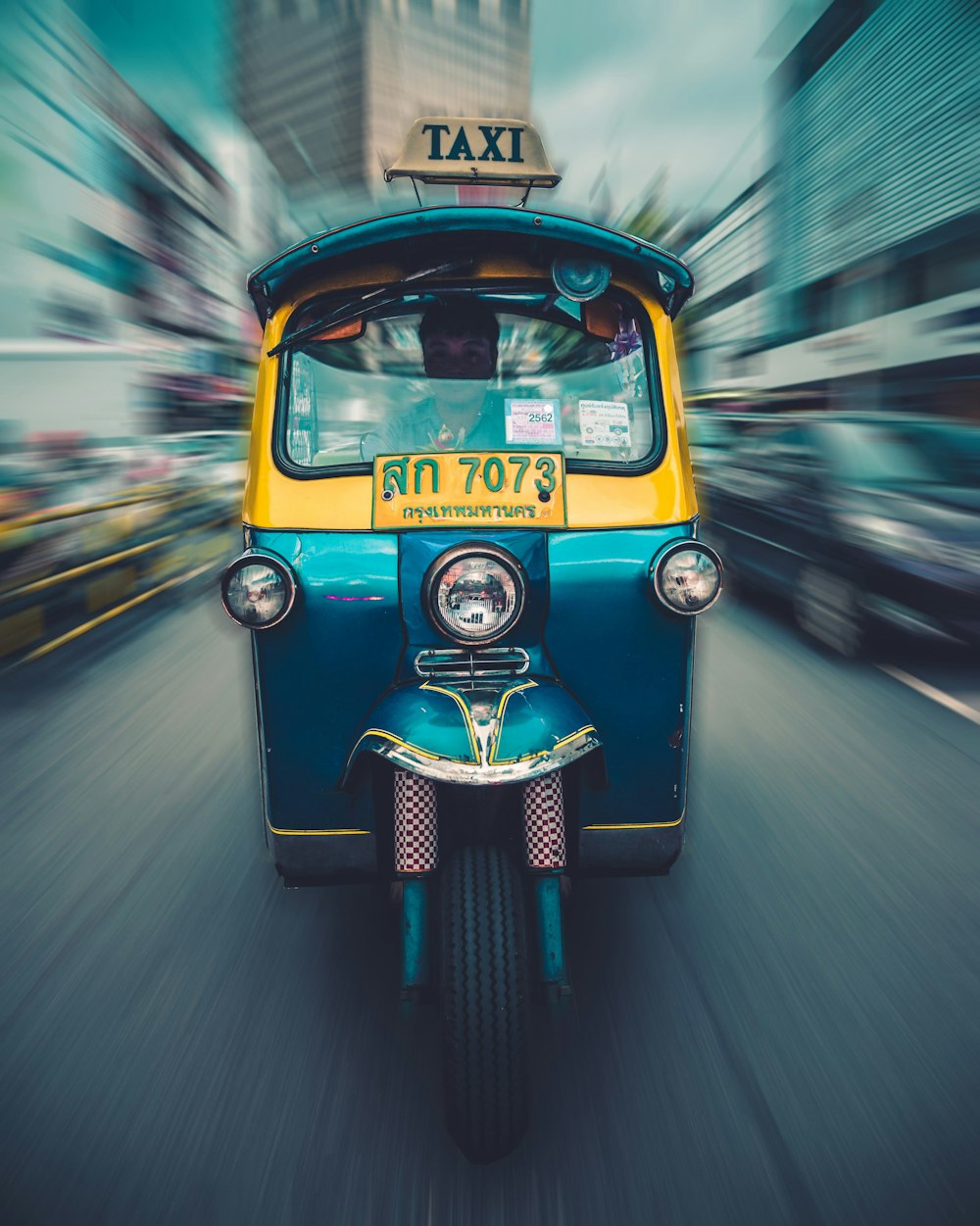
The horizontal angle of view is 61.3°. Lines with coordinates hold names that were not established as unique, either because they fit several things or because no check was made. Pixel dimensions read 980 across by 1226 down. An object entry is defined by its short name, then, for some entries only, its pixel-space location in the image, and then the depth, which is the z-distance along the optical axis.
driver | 2.66
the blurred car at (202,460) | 11.05
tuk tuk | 2.27
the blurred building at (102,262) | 10.00
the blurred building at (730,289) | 20.70
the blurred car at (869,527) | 5.59
